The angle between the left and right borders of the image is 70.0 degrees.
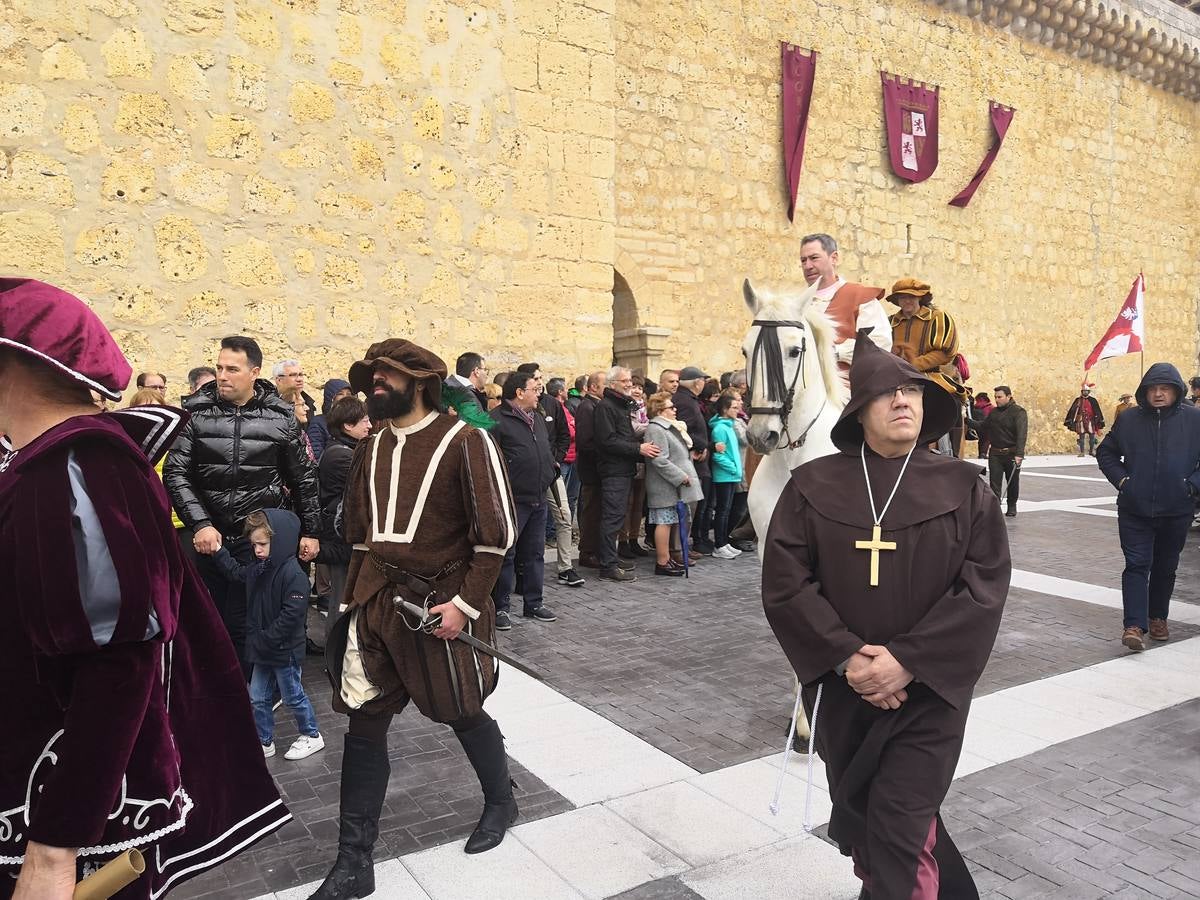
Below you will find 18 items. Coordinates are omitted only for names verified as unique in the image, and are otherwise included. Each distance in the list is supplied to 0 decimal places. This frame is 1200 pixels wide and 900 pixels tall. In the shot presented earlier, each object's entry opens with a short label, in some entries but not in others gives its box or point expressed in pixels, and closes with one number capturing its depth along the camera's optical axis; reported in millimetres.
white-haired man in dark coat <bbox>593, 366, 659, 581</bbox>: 7996
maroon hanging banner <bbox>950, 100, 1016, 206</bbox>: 18984
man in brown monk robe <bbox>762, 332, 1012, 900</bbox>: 2258
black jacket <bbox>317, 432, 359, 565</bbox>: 4973
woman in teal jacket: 9227
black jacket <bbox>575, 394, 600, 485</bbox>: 8148
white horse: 4316
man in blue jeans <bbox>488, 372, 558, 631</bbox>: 6758
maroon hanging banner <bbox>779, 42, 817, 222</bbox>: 15719
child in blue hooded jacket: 4074
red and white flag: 14914
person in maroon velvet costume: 1490
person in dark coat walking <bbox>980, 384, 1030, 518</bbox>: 11648
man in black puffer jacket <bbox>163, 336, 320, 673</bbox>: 4336
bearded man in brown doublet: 2994
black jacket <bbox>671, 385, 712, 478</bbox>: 9109
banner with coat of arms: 17344
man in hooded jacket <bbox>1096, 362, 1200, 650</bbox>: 5734
